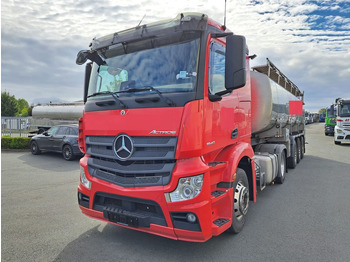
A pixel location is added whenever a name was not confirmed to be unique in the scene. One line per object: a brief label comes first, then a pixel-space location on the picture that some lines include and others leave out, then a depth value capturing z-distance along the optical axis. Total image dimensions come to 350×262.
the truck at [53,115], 20.44
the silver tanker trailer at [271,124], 5.72
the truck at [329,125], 24.03
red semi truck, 2.93
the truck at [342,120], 15.88
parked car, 11.35
